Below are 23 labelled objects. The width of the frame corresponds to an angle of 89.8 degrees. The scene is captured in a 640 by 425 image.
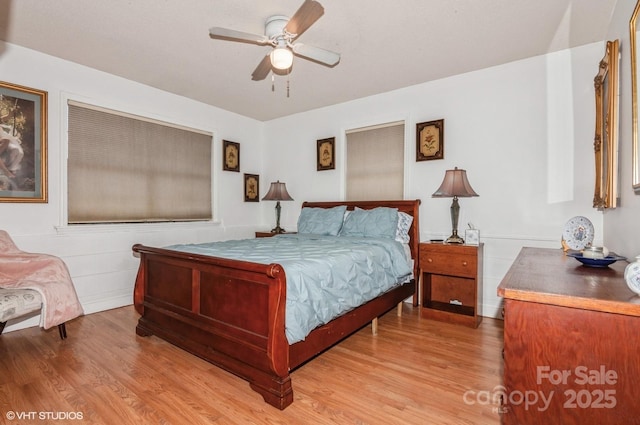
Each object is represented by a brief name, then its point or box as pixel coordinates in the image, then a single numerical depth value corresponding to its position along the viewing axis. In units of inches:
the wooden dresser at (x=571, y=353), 38.5
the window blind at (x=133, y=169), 132.3
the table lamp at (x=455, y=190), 126.4
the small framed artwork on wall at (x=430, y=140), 143.5
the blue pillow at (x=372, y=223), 136.9
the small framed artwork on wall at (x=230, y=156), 187.0
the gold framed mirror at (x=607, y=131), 77.0
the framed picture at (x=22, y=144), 113.0
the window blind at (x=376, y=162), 158.1
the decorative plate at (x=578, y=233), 75.4
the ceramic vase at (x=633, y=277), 39.4
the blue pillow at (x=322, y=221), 153.1
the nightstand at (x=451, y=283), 119.9
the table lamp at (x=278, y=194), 183.2
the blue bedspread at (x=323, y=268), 76.0
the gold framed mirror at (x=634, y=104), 60.6
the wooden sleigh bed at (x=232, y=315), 71.4
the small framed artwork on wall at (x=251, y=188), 200.5
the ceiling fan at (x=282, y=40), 83.6
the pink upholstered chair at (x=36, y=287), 91.2
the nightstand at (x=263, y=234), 183.5
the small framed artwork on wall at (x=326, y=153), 179.0
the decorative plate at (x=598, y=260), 60.1
